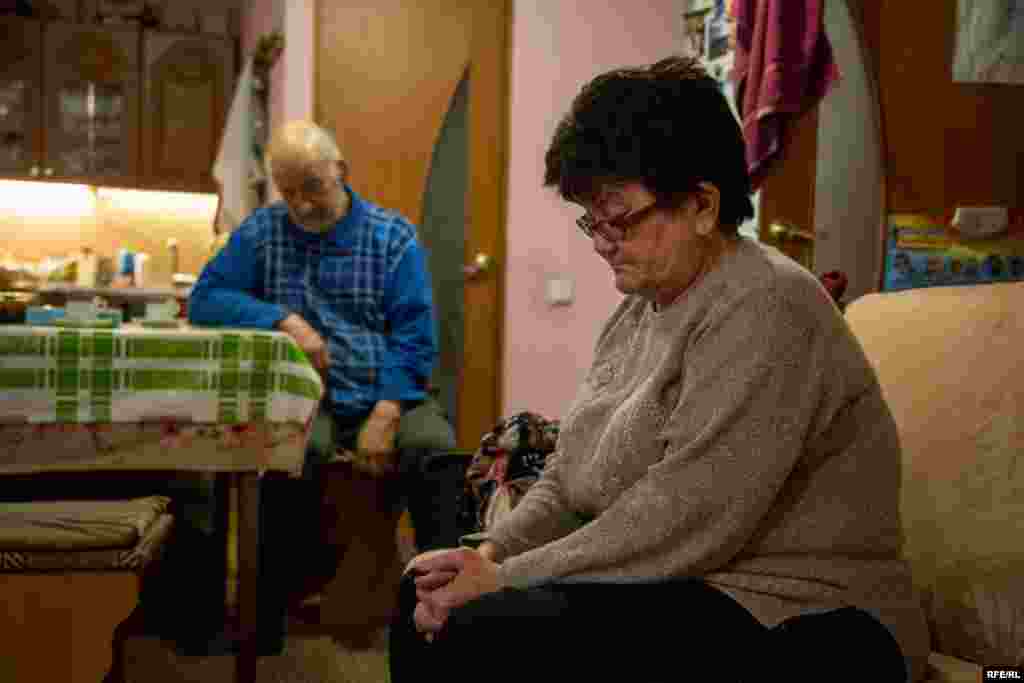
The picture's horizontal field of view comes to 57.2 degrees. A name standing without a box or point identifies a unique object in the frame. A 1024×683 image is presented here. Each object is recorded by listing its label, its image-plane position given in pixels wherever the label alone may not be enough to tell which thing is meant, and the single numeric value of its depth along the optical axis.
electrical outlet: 1.94
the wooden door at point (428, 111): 3.33
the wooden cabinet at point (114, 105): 4.84
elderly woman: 0.97
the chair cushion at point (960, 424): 1.17
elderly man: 2.40
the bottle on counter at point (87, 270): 4.61
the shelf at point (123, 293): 4.23
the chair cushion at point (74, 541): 1.57
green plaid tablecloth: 1.73
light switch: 3.49
